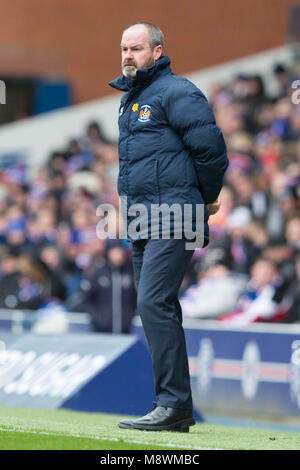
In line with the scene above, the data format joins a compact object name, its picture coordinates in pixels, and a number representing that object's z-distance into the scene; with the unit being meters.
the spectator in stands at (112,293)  13.35
